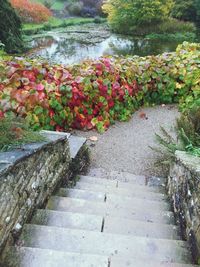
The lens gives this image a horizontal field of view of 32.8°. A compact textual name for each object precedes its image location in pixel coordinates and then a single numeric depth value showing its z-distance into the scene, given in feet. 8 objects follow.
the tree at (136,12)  61.77
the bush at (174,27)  63.98
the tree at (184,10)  69.26
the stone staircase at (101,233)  6.59
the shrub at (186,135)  12.48
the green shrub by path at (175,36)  59.06
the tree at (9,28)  42.01
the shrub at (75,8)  83.10
